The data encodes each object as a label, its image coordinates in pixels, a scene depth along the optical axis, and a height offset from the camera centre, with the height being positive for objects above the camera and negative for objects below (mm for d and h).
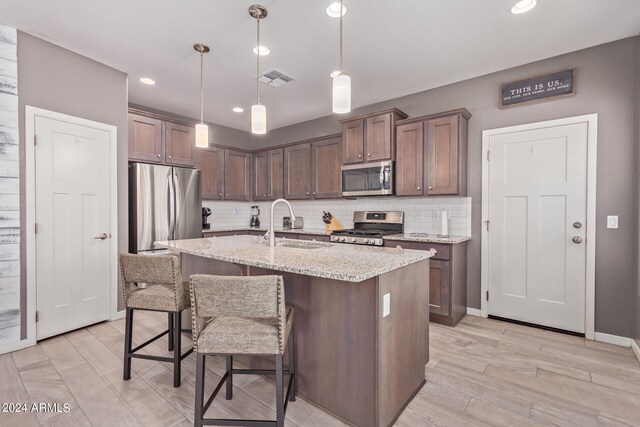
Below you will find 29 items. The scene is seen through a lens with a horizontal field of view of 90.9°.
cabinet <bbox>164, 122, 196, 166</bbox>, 4426 +943
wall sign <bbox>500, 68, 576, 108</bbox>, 3086 +1257
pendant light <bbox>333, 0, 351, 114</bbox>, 1913 +726
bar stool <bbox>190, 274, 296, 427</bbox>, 1444 -585
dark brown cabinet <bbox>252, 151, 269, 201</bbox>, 5605 +605
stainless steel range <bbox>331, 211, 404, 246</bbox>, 3870 -261
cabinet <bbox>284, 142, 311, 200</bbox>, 5016 +623
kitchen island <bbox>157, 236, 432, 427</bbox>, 1634 -658
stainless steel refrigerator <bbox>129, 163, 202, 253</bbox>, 3764 +53
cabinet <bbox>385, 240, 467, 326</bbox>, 3285 -775
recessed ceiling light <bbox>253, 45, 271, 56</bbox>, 2945 +1515
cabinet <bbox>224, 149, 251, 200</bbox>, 5391 +604
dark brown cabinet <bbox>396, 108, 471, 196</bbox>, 3506 +641
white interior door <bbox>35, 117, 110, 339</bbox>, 2896 -162
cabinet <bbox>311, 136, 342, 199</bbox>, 4660 +623
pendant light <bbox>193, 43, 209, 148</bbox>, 2697 +635
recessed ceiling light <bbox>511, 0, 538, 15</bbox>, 2318 +1528
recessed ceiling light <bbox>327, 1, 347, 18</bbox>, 2346 +1522
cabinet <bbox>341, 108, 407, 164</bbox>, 3928 +952
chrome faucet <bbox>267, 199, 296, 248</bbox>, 2484 -232
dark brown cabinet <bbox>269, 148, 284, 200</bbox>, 5373 +617
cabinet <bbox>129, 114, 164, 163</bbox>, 4055 +925
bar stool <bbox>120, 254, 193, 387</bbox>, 2064 -578
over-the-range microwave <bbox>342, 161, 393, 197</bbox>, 3934 +398
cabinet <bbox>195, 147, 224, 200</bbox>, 4980 +637
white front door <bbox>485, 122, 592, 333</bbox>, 3031 -155
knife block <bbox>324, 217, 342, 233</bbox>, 4797 -254
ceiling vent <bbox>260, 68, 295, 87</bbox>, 3480 +1513
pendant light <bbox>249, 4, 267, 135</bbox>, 2354 +727
